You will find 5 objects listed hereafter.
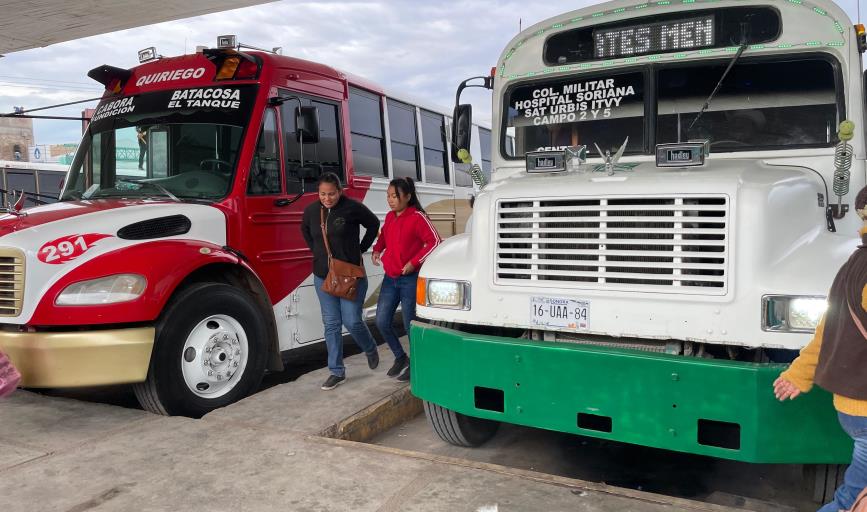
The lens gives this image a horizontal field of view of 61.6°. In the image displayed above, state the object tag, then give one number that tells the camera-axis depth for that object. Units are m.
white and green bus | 3.17
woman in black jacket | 5.56
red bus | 4.67
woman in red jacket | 5.65
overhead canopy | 14.54
